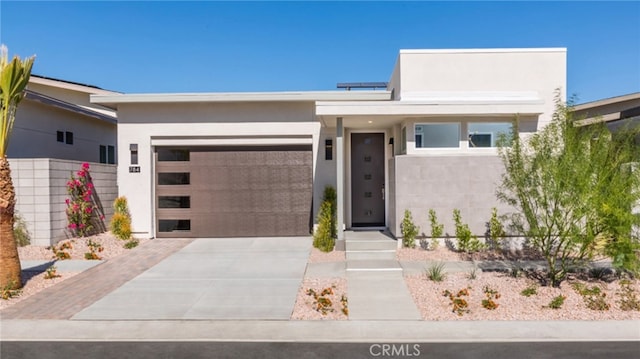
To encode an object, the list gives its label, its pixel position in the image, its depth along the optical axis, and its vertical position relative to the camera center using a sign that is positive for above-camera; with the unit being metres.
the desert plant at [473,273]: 7.37 -1.76
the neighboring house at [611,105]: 15.41 +3.10
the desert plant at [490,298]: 5.91 -1.83
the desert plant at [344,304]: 5.86 -1.87
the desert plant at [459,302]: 5.86 -1.84
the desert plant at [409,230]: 9.30 -1.12
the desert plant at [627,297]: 5.88 -1.83
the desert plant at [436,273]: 7.30 -1.74
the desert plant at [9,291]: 6.46 -1.74
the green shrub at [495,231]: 9.06 -1.14
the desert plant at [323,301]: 5.95 -1.83
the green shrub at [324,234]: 9.68 -1.25
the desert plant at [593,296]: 5.87 -1.82
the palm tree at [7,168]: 6.56 +0.32
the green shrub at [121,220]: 11.12 -0.99
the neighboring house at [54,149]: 9.86 +1.31
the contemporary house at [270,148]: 10.27 +1.06
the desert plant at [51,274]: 7.60 -1.70
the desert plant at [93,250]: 9.13 -1.56
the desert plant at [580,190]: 6.40 -0.16
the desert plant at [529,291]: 6.51 -1.83
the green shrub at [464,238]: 8.95 -1.30
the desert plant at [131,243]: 10.37 -1.54
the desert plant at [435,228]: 9.23 -1.08
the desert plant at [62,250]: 9.09 -1.53
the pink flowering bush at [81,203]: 10.55 -0.47
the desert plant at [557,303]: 5.93 -1.84
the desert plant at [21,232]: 9.71 -1.10
